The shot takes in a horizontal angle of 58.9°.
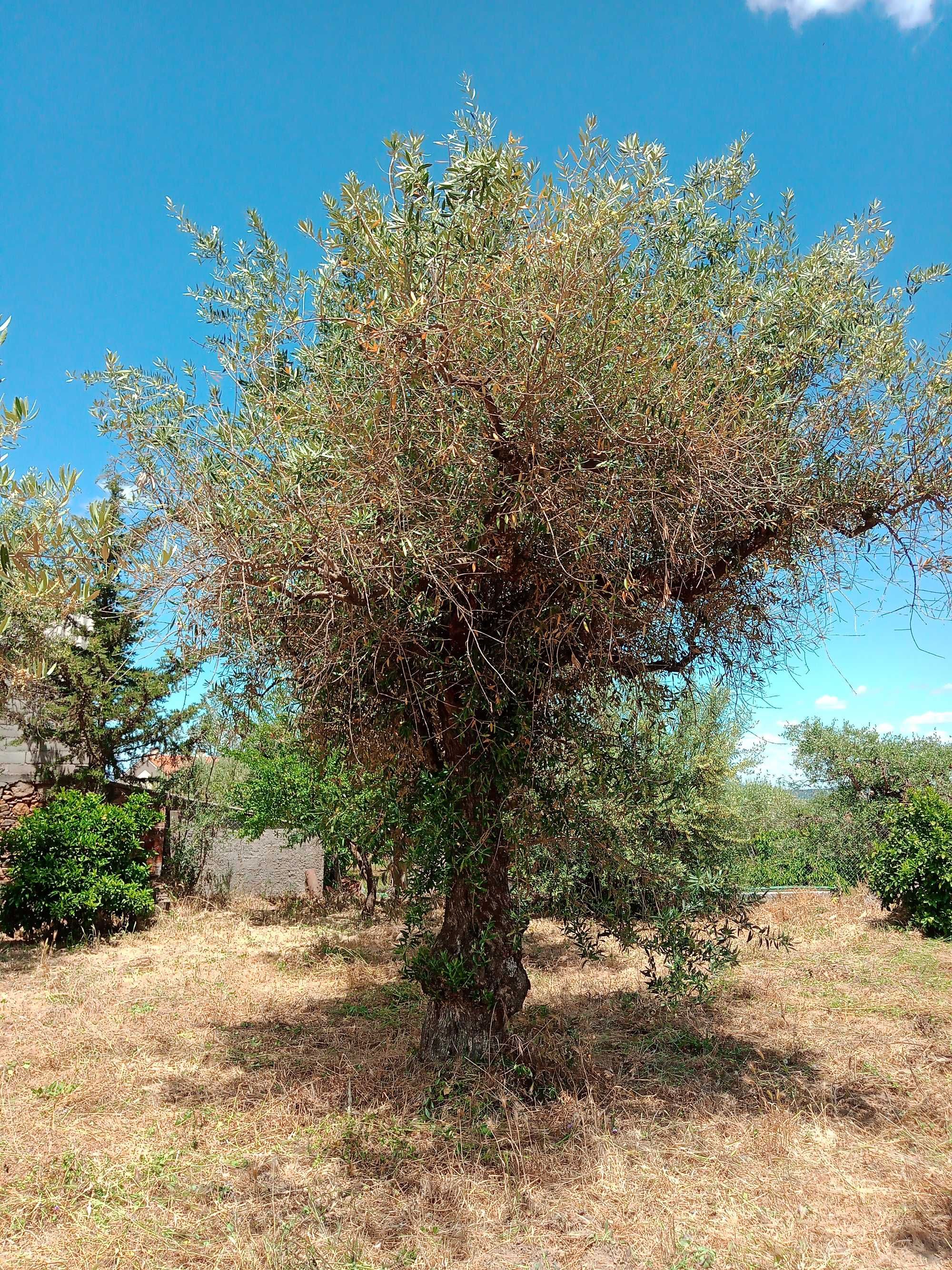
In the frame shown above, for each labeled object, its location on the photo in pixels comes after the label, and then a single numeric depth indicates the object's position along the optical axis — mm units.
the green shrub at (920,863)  12438
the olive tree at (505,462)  4293
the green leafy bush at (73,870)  12344
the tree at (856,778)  16750
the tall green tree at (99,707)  13391
